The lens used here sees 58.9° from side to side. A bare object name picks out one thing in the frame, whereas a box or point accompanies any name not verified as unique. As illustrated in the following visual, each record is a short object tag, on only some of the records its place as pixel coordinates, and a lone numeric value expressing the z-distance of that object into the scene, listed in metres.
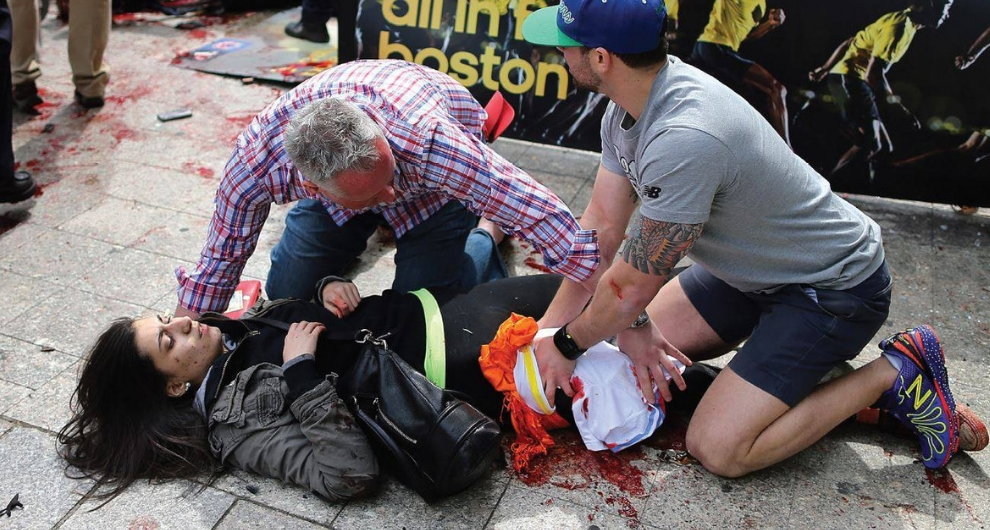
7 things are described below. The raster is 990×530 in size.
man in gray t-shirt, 2.41
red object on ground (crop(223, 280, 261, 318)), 3.60
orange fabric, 2.84
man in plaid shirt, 2.64
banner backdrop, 4.21
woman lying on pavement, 2.63
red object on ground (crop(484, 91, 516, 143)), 3.88
